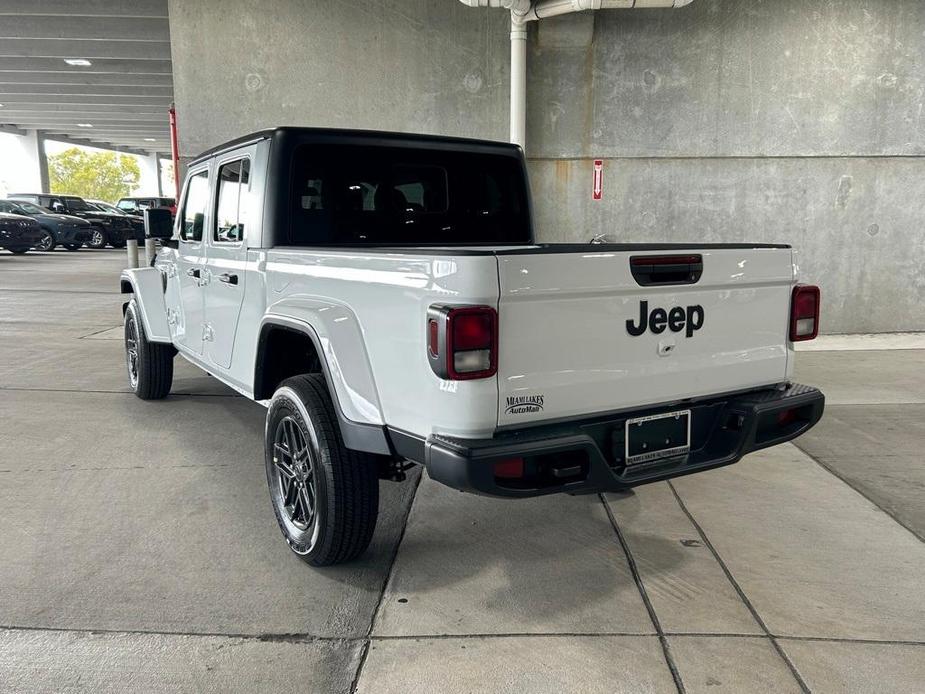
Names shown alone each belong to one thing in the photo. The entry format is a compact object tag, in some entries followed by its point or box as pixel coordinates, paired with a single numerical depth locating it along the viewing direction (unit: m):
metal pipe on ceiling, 7.56
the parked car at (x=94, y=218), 23.78
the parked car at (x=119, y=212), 25.08
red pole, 9.67
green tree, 74.12
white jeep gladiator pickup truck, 2.45
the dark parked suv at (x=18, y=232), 20.08
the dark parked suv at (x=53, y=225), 21.71
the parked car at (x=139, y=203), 27.49
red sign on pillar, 8.75
